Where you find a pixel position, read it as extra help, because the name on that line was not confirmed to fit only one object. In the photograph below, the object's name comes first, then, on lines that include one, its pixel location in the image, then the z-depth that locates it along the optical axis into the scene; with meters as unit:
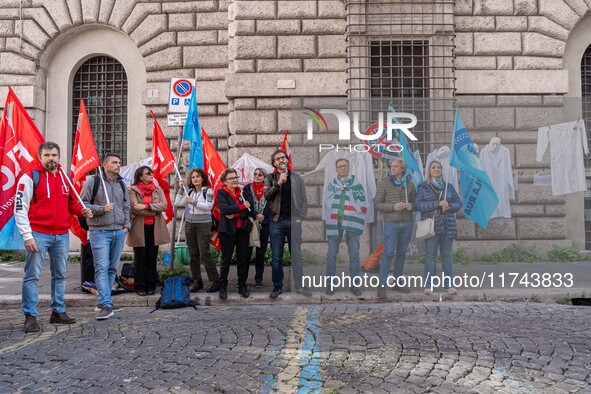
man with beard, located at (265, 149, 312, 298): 7.31
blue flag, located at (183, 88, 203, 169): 9.05
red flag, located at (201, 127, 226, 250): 9.62
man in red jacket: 5.75
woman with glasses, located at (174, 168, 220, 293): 7.91
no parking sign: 9.23
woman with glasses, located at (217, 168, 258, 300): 7.42
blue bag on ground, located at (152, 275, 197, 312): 6.94
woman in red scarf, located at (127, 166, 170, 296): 7.57
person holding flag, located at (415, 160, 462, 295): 7.20
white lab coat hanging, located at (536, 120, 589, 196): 7.17
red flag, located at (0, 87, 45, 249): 6.20
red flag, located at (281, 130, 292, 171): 8.69
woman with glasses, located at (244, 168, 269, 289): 7.96
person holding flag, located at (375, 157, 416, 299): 7.16
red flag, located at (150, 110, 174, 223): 8.95
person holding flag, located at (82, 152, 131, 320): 6.53
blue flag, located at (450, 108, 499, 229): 7.24
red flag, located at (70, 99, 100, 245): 7.28
